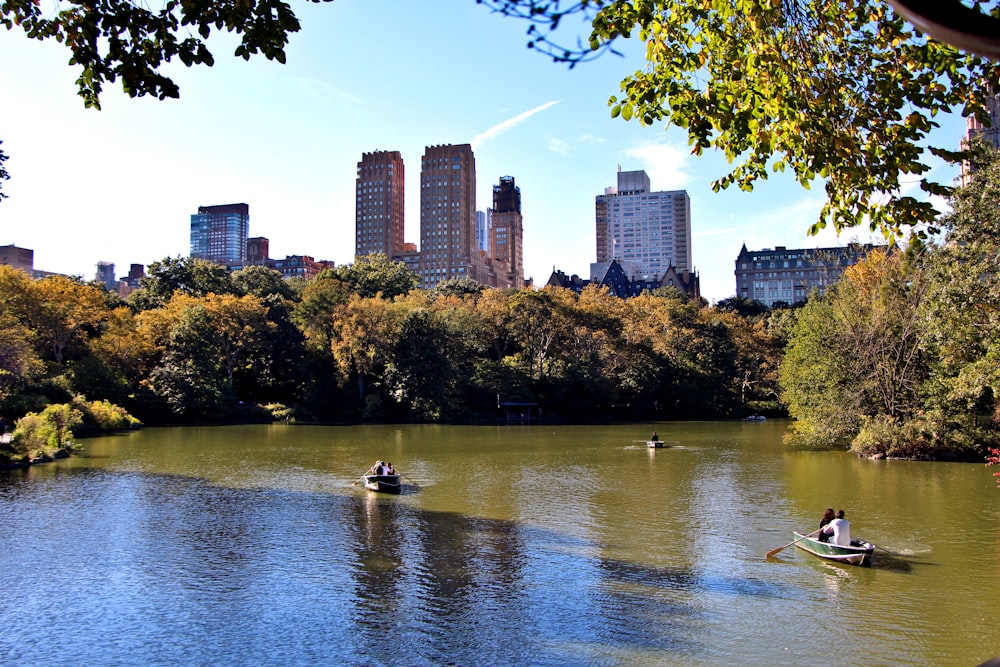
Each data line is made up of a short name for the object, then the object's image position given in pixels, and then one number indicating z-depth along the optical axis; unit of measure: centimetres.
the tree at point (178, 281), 6475
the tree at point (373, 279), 7412
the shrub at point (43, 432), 2955
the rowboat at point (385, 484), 2305
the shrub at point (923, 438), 3016
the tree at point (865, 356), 3188
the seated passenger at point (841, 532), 1486
